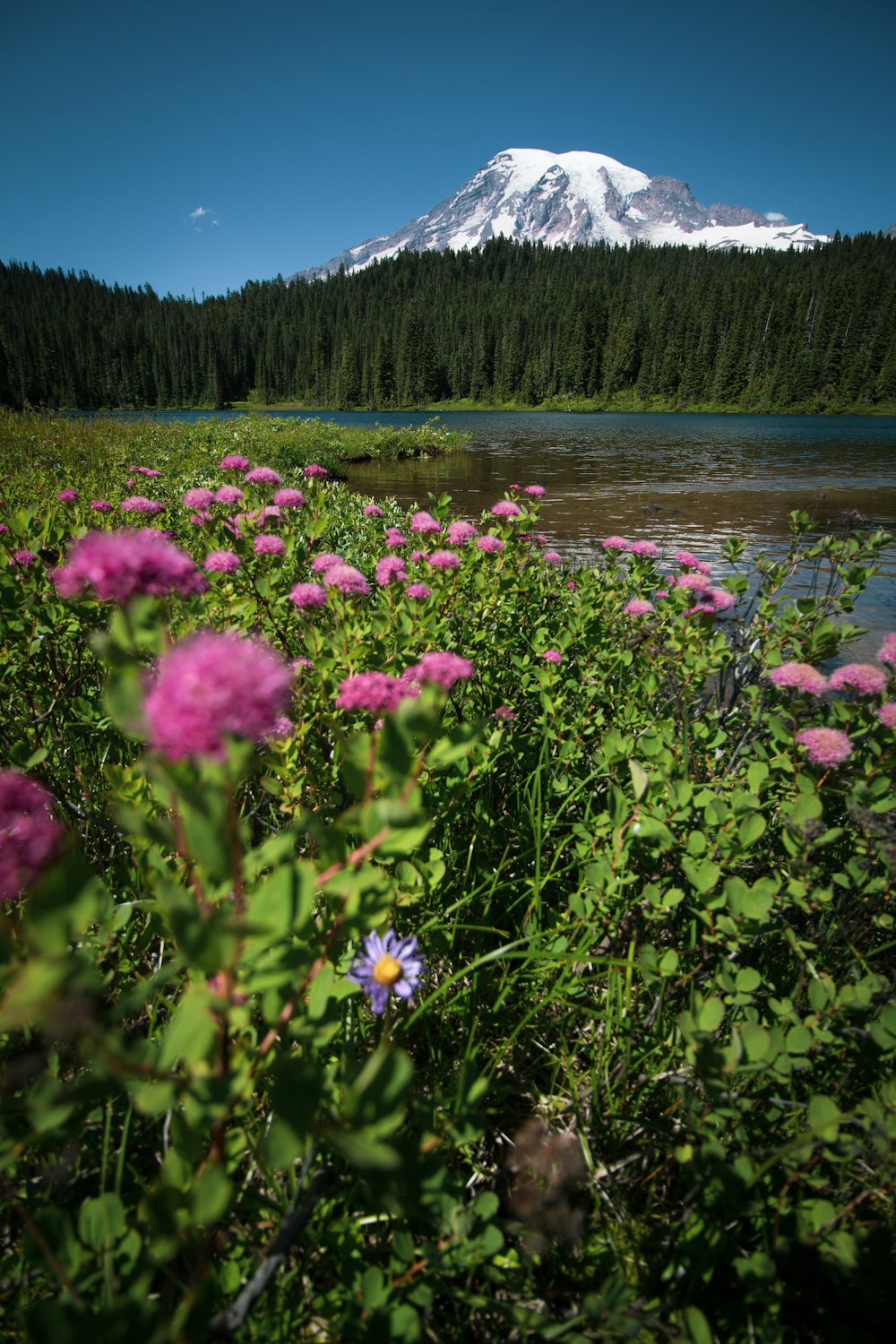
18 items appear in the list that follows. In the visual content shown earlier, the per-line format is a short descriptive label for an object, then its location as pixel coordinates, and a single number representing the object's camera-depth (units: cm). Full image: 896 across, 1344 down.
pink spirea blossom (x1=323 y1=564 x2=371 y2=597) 59
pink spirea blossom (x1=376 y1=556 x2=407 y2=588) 68
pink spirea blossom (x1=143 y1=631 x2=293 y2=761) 23
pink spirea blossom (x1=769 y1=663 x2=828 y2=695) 54
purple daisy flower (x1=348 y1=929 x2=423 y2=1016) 41
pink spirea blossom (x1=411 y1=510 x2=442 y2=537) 81
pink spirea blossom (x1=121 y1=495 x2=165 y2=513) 84
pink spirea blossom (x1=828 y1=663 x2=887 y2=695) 54
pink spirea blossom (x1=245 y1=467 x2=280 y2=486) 78
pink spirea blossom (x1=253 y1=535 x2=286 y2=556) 66
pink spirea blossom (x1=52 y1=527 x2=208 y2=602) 30
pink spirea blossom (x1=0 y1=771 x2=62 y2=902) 24
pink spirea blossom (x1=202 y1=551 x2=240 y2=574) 62
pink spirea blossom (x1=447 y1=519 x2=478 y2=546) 81
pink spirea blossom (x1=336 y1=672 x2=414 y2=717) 38
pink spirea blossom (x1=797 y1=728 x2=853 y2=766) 49
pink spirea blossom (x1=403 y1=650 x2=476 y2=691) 41
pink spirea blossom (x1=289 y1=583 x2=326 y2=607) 57
